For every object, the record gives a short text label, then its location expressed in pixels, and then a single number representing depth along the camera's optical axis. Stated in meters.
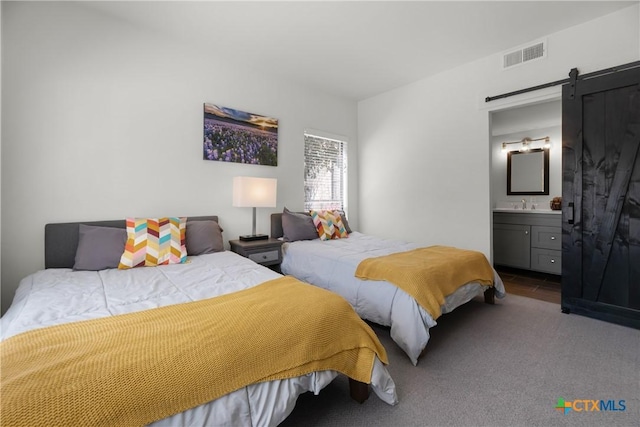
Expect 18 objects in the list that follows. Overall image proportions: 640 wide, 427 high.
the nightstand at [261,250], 3.02
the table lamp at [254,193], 3.17
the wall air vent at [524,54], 3.07
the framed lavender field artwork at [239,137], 3.27
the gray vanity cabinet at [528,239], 4.04
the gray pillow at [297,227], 3.58
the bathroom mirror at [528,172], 4.77
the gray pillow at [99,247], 2.21
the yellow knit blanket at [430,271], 2.10
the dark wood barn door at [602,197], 2.50
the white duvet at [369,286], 2.03
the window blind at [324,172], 4.31
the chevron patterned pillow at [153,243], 2.29
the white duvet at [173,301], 1.10
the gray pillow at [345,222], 4.10
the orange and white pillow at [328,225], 3.71
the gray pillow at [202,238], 2.74
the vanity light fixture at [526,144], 4.74
